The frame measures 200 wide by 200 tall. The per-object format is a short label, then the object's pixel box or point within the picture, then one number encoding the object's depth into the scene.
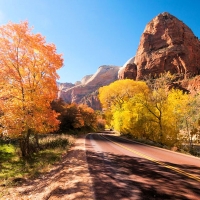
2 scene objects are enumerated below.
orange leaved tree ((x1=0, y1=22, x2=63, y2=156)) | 12.16
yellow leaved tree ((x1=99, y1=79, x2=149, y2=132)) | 38.81
